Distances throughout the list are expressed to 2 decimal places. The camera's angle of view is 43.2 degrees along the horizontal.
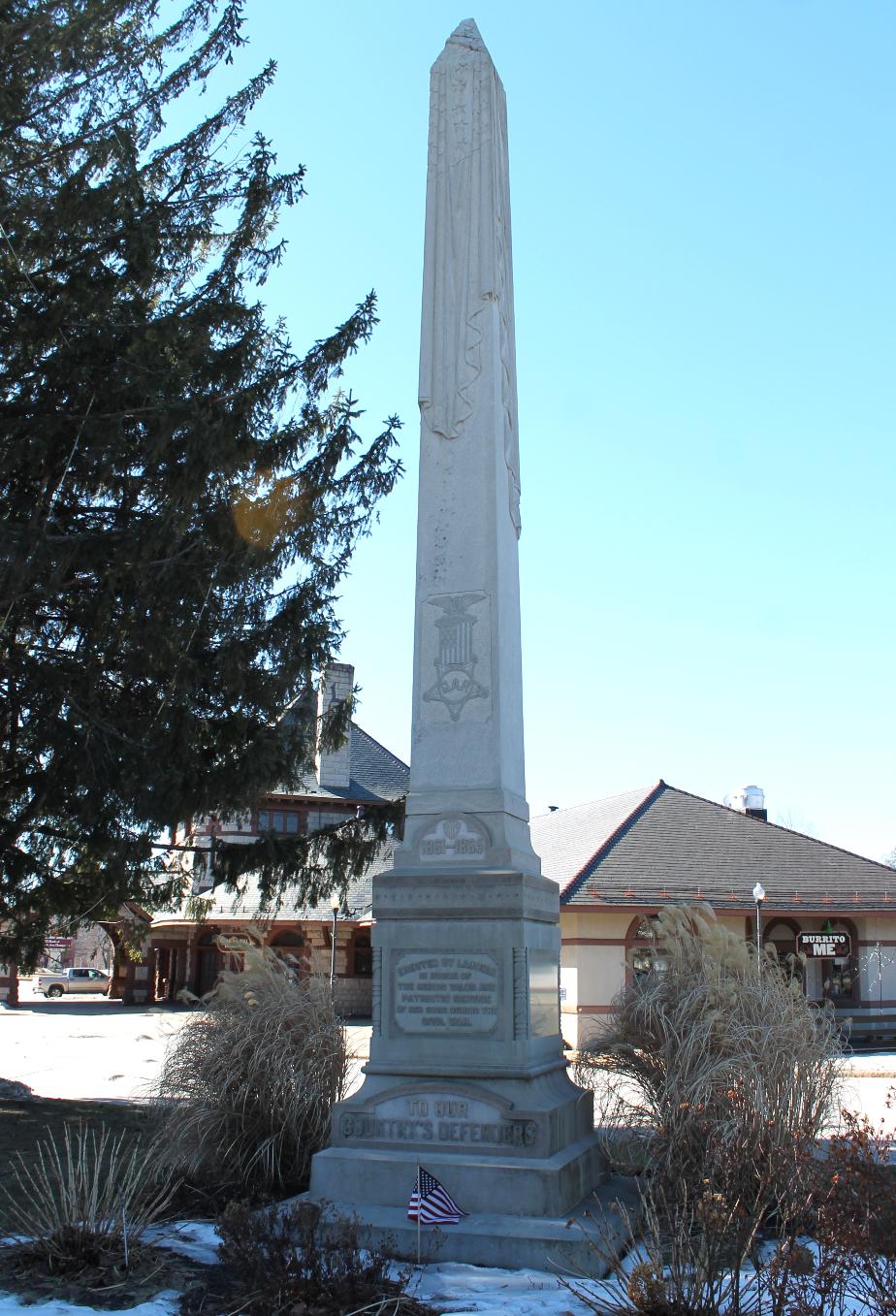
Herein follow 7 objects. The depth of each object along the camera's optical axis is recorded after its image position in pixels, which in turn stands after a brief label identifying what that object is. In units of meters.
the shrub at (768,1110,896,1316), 3.94
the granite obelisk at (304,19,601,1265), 6.48
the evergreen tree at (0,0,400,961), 9.73
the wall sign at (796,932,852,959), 25.88
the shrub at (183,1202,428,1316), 4.79
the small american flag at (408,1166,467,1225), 5.59
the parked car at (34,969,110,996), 47.62
